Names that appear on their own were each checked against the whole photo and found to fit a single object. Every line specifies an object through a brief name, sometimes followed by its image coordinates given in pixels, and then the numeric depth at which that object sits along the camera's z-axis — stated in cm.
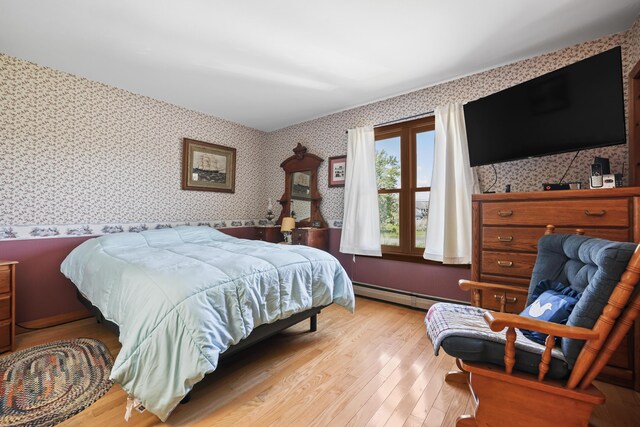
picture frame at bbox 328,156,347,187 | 374
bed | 135
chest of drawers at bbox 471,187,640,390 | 161
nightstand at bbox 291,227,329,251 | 359
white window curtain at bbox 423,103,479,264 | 270
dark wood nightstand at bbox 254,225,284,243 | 413
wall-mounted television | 171
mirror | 400
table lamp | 392
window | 315
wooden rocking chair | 99
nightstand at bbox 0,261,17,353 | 208
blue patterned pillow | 124
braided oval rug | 145
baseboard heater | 301
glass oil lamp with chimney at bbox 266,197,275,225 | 442
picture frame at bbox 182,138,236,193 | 366
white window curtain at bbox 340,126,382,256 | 338
